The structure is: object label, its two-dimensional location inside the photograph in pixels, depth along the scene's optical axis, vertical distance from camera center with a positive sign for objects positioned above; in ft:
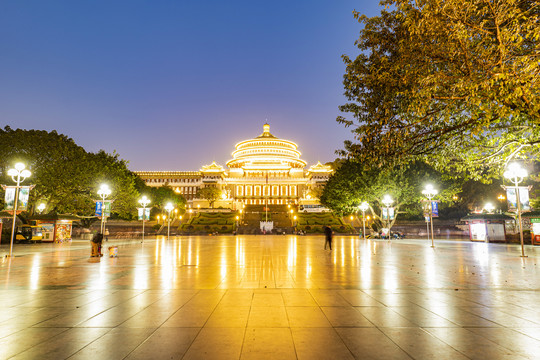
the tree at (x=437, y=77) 26.37 +14.50
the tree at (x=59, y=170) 114.32 +20.19
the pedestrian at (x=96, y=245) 52.49 -3.93
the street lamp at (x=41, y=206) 130.91 +6.62
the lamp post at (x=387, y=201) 113.96 +7.33
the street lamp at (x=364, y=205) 130.20 +6.52
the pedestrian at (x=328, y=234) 73.20 -3.09
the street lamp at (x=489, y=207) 177.06 +7.57
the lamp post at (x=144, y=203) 103.60 +6.16
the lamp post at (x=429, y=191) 102.42 +9.68
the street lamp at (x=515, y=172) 63.93 +9.94
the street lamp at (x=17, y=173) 61.77 +10.01
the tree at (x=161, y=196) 236.02 +20.24
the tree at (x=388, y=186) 127.24 +14.46
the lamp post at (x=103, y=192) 80.84 +8.51
